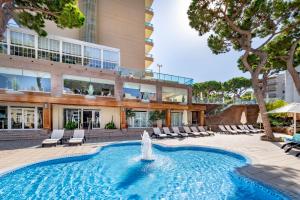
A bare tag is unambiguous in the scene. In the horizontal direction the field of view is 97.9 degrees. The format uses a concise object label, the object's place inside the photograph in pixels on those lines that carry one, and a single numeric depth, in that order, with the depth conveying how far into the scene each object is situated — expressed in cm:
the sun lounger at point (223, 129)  1494
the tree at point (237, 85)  3277
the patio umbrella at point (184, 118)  1879
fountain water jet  698
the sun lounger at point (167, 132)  1223
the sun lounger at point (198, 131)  1305
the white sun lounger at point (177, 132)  1239
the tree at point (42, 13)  625
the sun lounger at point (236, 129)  1470
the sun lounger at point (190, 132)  1283
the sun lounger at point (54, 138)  859
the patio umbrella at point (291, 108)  870
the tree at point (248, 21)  999
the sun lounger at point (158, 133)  1176
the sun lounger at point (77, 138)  898
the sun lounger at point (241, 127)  1540
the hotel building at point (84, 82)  1197
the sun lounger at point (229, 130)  1445
